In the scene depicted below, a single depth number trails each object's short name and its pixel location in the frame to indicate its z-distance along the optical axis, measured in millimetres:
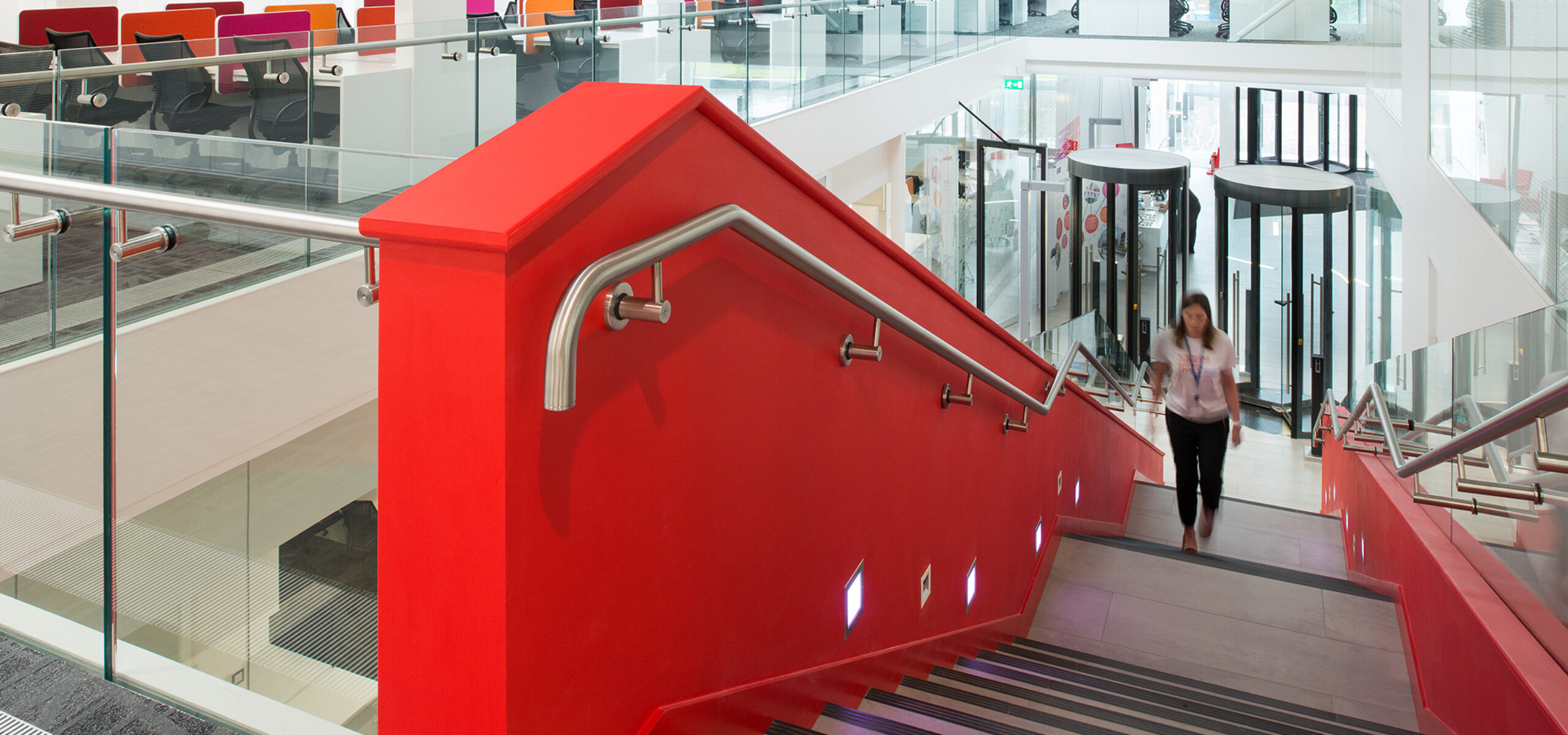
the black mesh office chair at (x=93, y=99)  4691
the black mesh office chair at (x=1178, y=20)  15602
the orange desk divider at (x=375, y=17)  8836
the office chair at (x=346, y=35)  6219
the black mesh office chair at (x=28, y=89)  4445
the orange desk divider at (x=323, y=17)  8586
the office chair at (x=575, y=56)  6719
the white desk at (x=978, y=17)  13930
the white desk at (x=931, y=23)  12250
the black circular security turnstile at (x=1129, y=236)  11555
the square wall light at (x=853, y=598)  2605
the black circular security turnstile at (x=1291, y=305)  10695
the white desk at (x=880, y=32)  10766
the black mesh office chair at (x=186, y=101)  5223
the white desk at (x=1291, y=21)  13883
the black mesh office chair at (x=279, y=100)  5281
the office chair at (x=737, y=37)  8297
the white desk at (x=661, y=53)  7254
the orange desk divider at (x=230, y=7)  8758
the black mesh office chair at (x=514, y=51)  6332
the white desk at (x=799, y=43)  9008
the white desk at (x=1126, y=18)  15320
